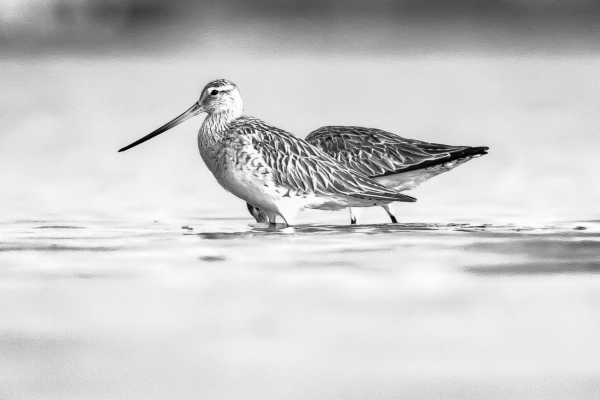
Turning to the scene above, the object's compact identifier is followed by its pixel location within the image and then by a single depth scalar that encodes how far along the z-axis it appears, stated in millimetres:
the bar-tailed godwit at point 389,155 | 11867
